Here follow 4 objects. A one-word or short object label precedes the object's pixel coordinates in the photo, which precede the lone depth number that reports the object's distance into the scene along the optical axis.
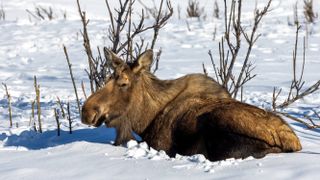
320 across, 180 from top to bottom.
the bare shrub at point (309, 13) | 29.35
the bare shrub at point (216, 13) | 32.84
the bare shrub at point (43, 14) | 33.87
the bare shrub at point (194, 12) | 33.13
